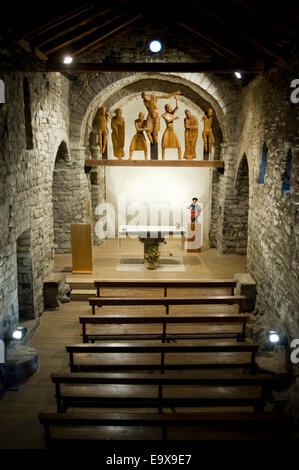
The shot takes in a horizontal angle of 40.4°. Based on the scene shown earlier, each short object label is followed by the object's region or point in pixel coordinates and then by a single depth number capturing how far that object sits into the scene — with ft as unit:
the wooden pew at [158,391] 17.10
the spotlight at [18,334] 22.53
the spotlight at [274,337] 22.03
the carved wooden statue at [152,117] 38.34
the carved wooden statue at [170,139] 39.89
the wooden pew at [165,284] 25.73
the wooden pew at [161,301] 23.52
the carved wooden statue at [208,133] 39.73
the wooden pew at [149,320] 21.83
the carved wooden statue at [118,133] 39.68
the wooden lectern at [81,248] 33.06
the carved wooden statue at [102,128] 40.23
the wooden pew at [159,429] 14.92
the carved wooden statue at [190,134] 39.42
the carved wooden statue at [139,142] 40.16
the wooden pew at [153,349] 18.97
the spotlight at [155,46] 33.81
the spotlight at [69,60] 33.78
